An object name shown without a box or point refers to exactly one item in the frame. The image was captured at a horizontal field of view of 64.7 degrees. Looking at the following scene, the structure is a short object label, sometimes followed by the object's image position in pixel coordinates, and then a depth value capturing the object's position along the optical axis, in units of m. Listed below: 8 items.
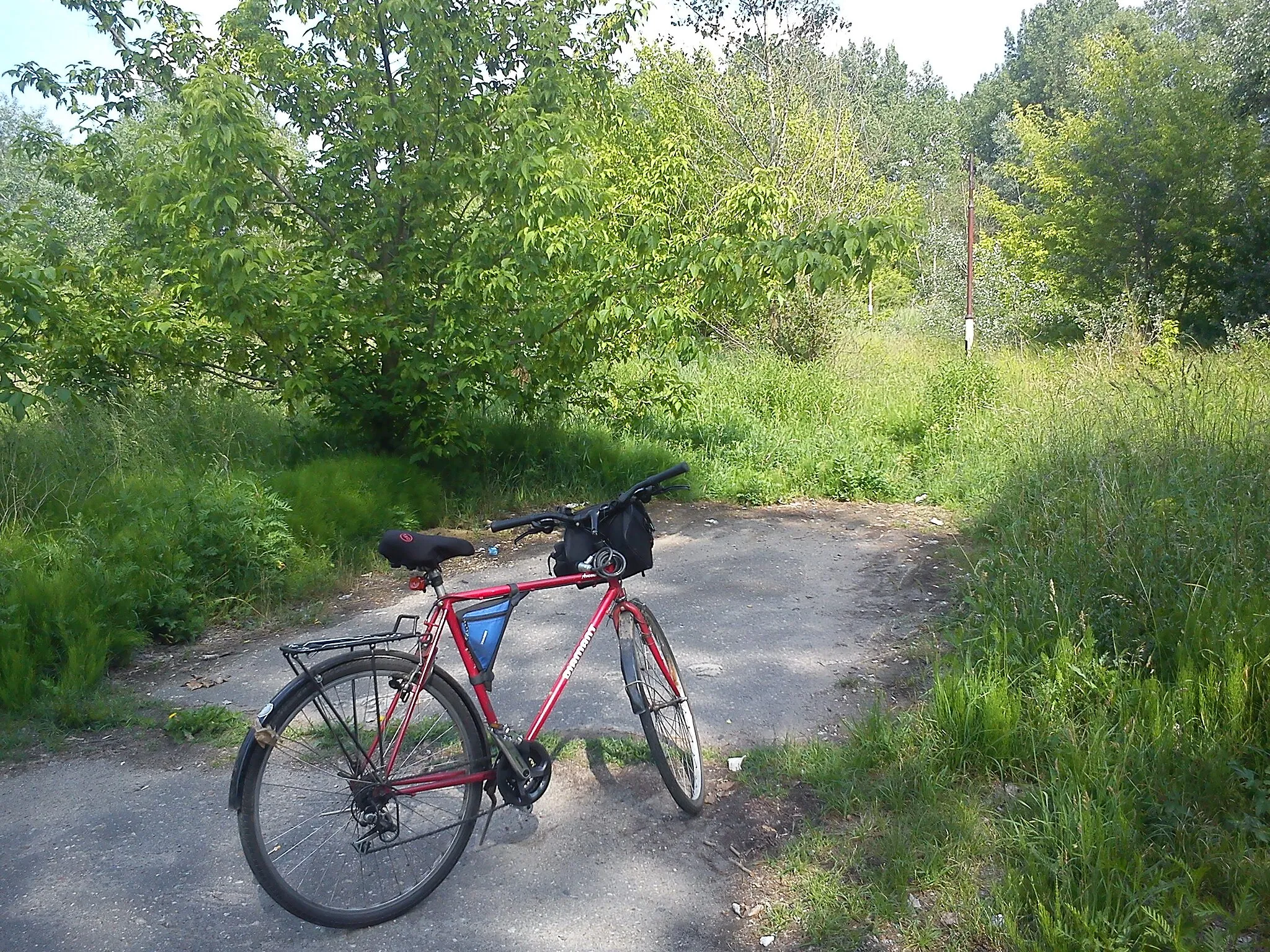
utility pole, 17.80
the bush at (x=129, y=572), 5.13
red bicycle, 2.96
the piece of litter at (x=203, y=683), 5.27
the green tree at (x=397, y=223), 7.39
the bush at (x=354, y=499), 7.24
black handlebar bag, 3.54
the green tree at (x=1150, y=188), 18.23
